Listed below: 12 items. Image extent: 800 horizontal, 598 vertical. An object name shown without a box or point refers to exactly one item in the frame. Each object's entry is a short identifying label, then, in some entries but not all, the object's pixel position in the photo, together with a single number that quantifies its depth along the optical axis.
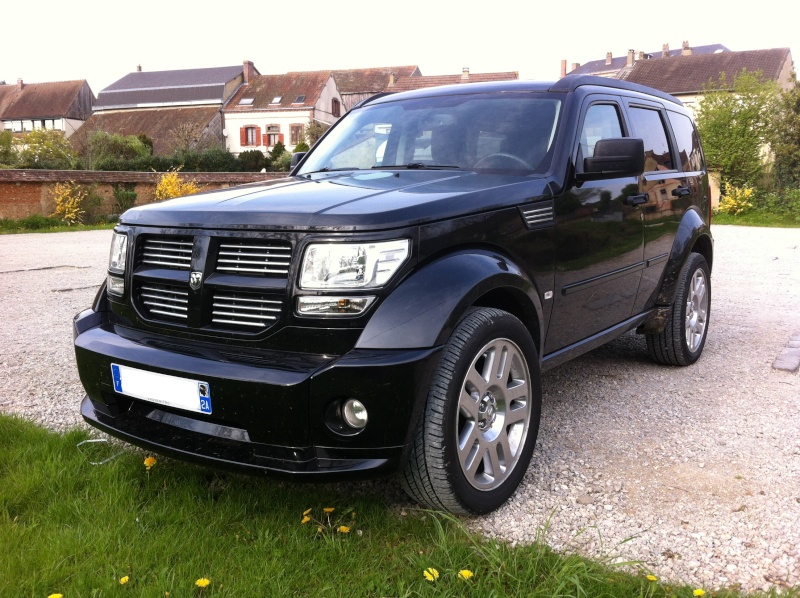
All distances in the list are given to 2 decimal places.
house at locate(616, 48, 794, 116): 49.22
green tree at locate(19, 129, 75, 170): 38.31
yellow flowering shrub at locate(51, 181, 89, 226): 22.55
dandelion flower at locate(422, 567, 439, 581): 2.40
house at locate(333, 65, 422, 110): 64.19
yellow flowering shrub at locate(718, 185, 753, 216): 24.73
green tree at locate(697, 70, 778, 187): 26.05
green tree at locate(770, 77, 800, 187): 27.92
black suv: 2.52
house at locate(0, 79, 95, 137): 71.75
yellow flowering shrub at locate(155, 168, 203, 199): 23.13
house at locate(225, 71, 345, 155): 55.84
